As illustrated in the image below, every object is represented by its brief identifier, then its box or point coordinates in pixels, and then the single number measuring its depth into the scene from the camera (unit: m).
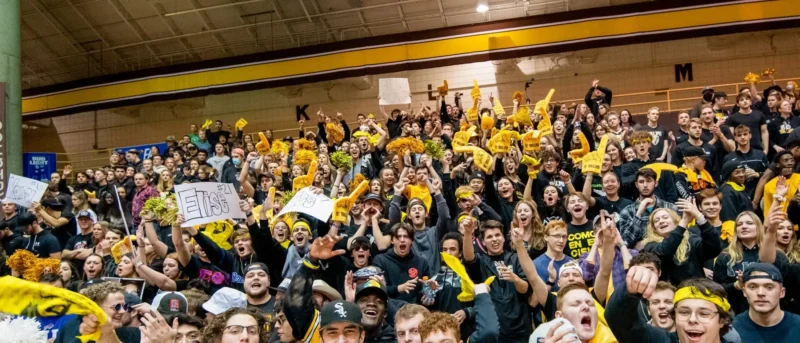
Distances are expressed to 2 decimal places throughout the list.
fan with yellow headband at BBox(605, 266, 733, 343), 3.02
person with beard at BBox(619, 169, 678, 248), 5.95
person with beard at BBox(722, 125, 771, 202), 7.99
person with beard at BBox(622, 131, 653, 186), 7.97
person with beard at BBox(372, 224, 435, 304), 5.59
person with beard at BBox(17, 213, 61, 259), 8.03
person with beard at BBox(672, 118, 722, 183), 8.45
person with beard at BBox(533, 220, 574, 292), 5.40
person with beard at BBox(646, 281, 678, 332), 3.82
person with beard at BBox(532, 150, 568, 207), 7.92
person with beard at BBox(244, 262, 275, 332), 5.16
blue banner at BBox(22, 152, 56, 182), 16.83
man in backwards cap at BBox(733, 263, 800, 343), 3.83
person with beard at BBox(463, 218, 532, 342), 4.88
